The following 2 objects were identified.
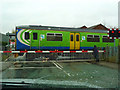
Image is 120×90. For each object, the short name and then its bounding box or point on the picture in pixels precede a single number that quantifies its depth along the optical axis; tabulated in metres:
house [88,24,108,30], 47.96
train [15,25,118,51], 12.38
